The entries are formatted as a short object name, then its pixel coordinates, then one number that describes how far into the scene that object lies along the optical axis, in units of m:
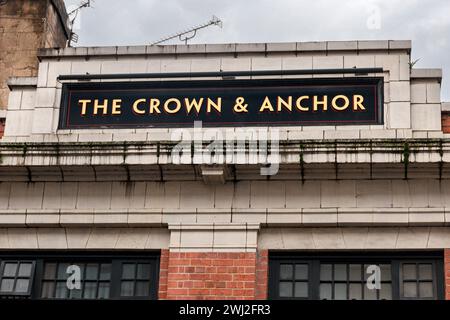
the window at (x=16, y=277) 19.19
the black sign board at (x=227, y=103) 19.47
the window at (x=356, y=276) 18.45
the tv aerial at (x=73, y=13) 27.84
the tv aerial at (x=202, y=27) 28.44
